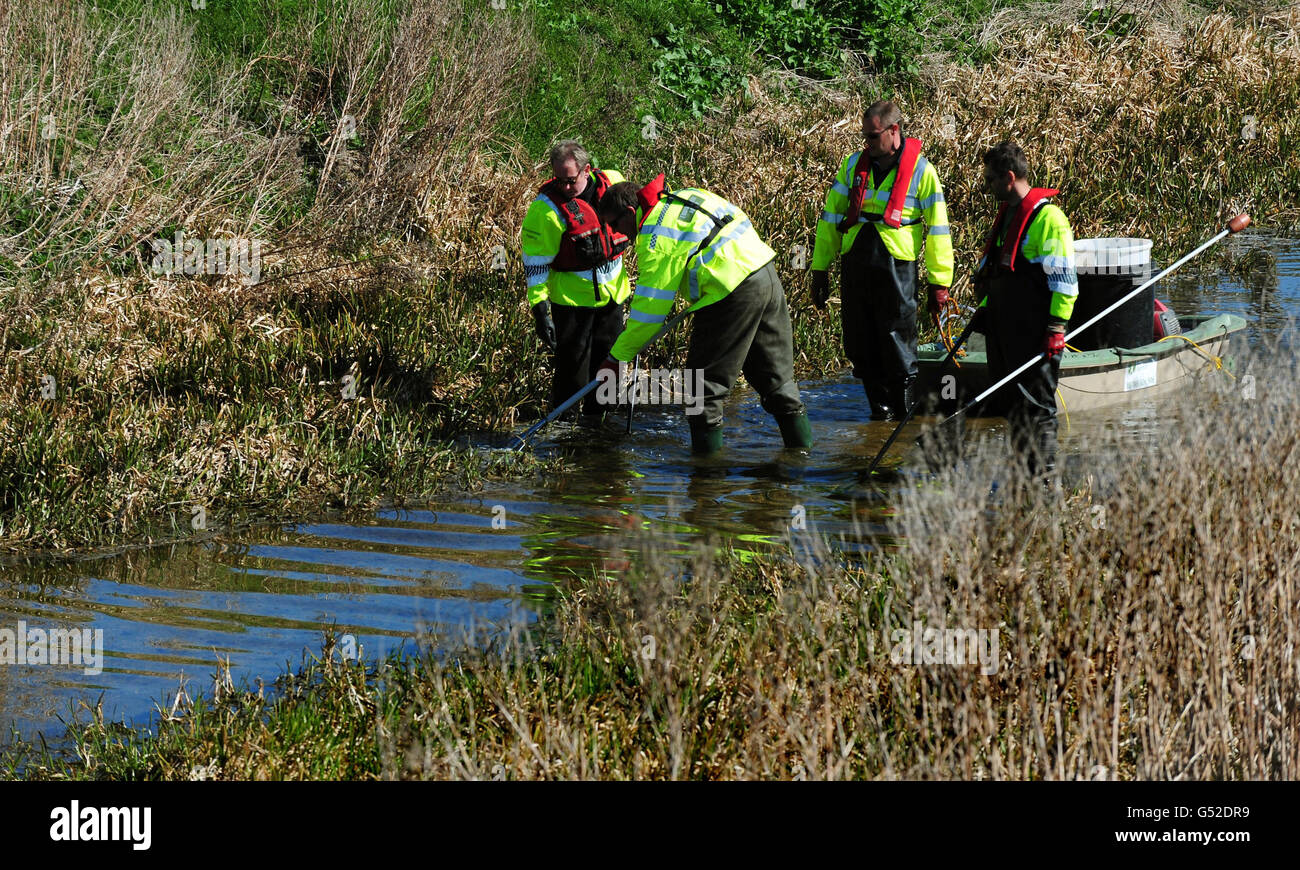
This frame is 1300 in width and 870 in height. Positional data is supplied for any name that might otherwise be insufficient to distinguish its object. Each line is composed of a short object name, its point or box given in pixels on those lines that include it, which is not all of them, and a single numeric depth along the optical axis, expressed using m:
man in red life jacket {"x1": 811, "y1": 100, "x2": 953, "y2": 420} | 16.86
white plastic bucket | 16.87
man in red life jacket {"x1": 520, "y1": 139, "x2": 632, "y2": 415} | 16.41
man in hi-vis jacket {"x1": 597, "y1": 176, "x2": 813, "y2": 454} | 14.08
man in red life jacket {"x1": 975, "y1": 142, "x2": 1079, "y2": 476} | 14.62
